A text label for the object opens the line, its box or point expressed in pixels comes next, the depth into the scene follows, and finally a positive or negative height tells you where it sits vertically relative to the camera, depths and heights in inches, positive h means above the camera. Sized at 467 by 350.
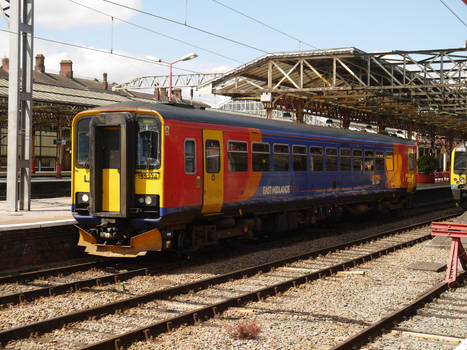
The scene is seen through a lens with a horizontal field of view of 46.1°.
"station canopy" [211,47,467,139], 916.3 +170.5
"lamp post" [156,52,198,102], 1021.2 +211.4
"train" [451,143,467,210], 968.3 -0.1
